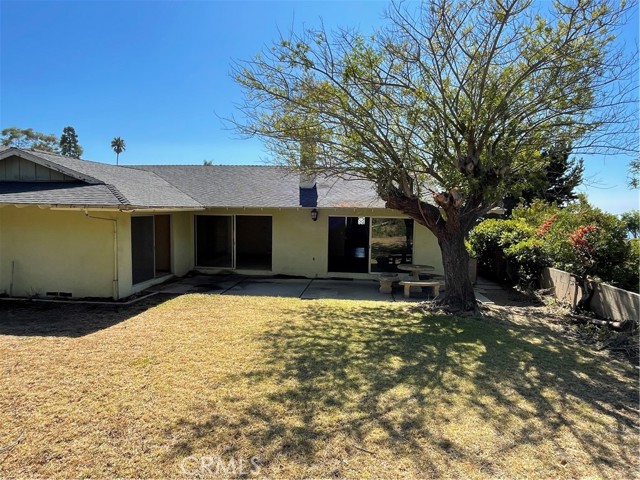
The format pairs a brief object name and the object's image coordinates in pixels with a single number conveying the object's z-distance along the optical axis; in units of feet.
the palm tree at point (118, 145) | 239.60
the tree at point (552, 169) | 28.54
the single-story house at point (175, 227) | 32.19
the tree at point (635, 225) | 29.52
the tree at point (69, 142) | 215.92
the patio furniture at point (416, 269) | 38.83
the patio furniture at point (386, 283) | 38.42
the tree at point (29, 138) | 164.35
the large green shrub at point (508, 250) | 37.68
